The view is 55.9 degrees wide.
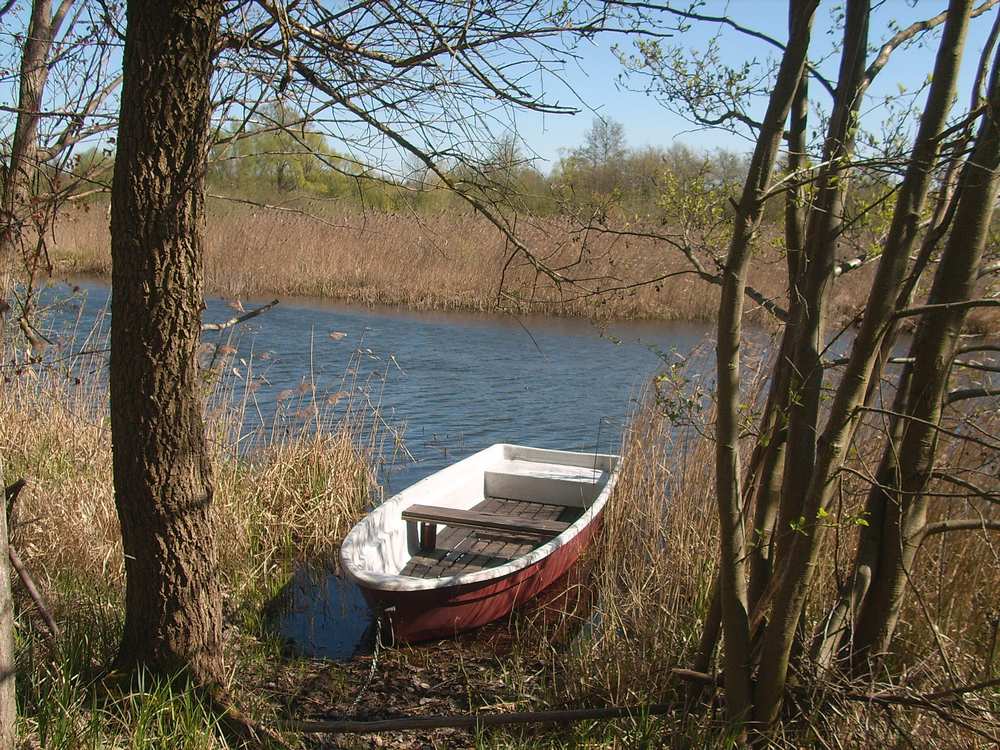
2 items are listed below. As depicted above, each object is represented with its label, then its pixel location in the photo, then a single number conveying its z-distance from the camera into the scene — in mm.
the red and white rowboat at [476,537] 4629
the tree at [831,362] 2297
